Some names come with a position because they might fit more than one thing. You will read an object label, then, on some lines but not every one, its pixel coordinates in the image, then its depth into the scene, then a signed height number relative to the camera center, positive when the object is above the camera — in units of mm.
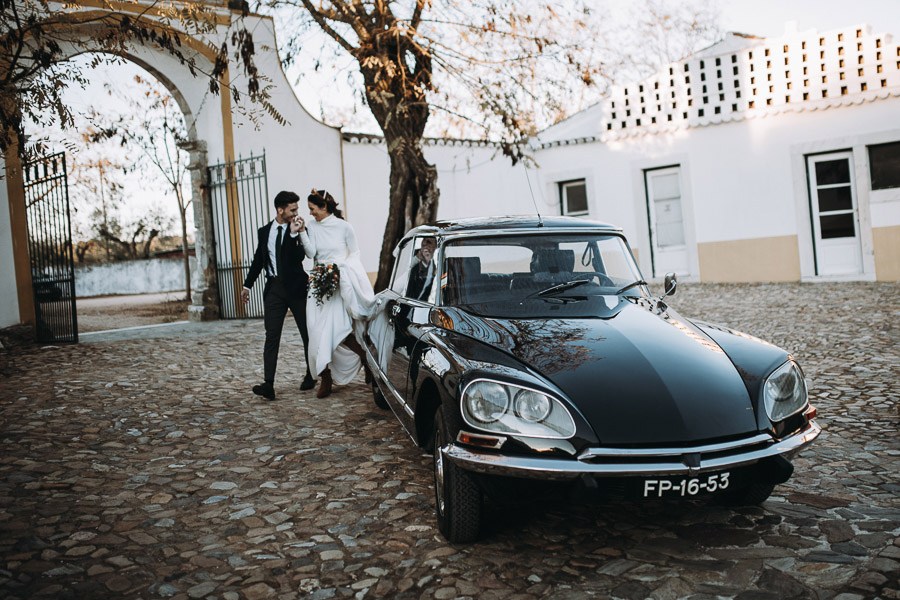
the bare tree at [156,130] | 18250 +4664
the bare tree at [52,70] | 5242 +1973
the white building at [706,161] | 14008 +2418
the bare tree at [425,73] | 9734 +2942
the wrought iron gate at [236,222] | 13719 +1568
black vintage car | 2965 -524
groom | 6766 +188
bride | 6613 -54
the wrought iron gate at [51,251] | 10516 +1057
